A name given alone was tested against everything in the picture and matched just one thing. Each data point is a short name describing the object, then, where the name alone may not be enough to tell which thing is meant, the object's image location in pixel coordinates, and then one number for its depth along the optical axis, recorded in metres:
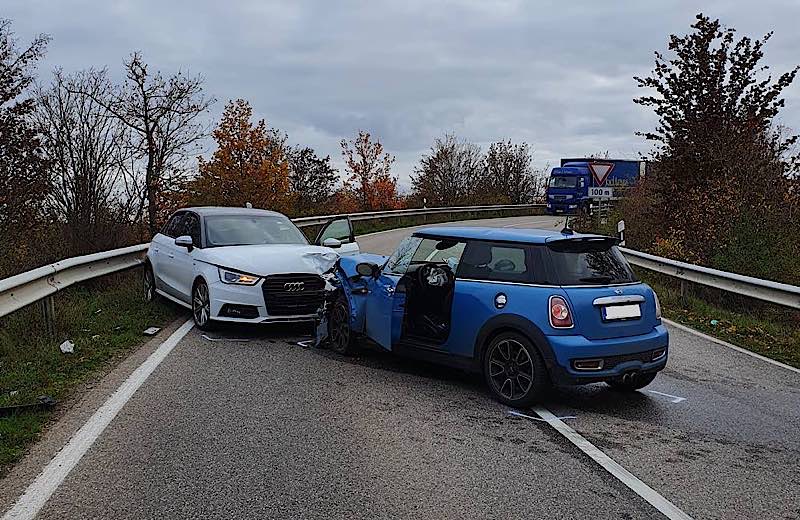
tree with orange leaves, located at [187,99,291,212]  38.33
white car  10.02
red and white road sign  24.08
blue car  6.68
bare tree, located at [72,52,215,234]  21.30
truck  41.25
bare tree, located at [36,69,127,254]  15.59
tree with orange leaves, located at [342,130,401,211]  58.69
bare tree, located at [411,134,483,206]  52.44
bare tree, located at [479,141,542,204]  54.56
